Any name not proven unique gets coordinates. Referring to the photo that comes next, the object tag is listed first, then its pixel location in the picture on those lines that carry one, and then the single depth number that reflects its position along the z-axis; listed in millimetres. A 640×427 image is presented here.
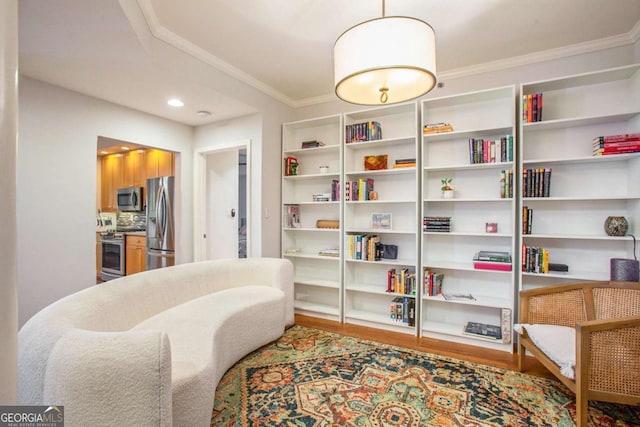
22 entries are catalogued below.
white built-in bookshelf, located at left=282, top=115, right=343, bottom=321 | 3658
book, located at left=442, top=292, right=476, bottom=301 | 2862
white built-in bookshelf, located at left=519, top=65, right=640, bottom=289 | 2436
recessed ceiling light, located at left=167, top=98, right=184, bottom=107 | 3059
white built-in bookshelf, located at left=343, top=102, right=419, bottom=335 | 3213
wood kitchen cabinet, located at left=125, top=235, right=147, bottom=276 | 4680
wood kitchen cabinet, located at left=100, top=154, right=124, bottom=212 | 5324
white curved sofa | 1119
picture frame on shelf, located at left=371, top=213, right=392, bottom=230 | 3338
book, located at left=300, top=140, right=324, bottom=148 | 3670
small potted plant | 2973
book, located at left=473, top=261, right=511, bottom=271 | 2684
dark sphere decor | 2318
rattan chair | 1609
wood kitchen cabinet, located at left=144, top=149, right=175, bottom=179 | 4488
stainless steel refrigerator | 4062
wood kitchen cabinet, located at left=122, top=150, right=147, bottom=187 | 4891
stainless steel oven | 4906
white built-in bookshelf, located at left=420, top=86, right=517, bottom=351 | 2744
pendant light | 1471
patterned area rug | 1761
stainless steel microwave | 4902
